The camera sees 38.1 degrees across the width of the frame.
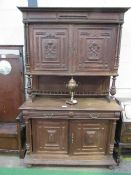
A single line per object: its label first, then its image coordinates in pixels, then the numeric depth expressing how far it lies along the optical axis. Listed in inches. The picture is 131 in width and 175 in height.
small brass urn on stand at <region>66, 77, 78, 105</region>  99.3
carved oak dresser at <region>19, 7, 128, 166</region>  91.3
